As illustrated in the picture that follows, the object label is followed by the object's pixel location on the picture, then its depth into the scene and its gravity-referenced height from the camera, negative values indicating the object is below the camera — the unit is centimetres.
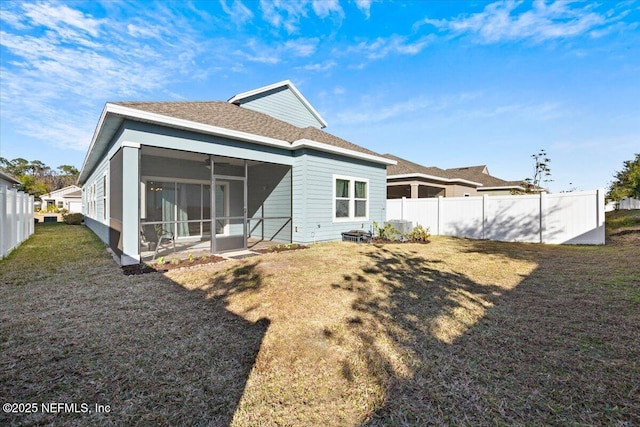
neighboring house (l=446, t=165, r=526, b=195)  2247 +208
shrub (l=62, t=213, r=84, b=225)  2055 -80
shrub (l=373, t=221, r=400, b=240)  1068 -90
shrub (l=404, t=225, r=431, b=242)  1059 -99
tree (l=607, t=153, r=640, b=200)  1603 +177
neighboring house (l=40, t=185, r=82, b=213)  3318 +108
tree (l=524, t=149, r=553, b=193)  2170 +301
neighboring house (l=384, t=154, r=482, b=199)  1620 +170
